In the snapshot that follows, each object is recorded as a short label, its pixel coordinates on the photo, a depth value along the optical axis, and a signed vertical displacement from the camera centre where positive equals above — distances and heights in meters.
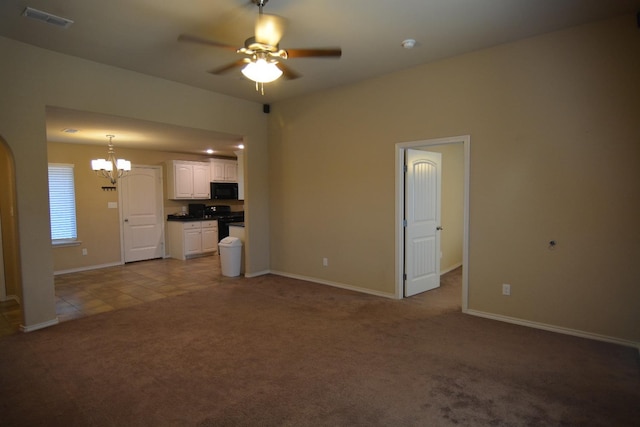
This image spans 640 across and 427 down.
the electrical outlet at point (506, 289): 3.76 -1.03
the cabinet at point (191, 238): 7.86 -0.93
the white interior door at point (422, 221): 4.64 -0.35
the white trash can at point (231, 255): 5.99 -1.00
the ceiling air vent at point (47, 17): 2.86 +1.56
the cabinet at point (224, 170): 8.67 +0.72
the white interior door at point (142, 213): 7.46 -0.33
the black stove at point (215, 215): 8.15 -0.43
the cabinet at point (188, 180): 7.93 +0.44
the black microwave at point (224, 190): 8.58 +0.19
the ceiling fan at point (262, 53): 2.65 +1.15
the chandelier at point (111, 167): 6.11 +0.60
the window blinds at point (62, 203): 6.48 -0.07
